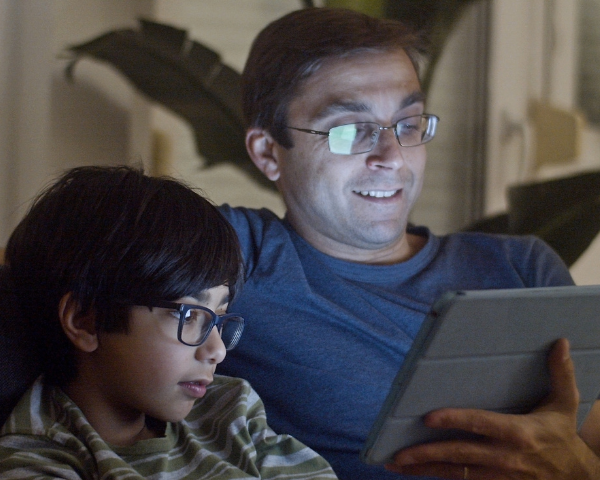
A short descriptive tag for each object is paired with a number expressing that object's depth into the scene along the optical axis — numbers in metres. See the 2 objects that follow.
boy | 1.26
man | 1.43
